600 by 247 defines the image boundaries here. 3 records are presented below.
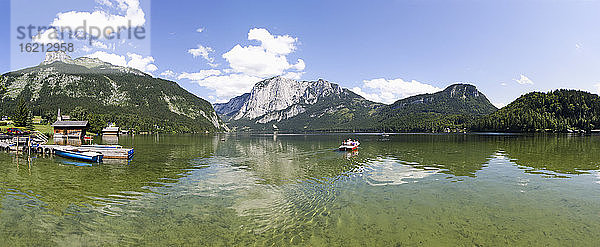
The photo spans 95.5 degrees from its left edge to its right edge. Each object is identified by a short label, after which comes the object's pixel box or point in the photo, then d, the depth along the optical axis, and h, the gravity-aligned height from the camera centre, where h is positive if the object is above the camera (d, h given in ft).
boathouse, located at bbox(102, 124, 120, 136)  586.04 -4.97
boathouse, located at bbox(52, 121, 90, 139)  386.11 -0.17
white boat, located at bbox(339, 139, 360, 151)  213.66 -15.08
